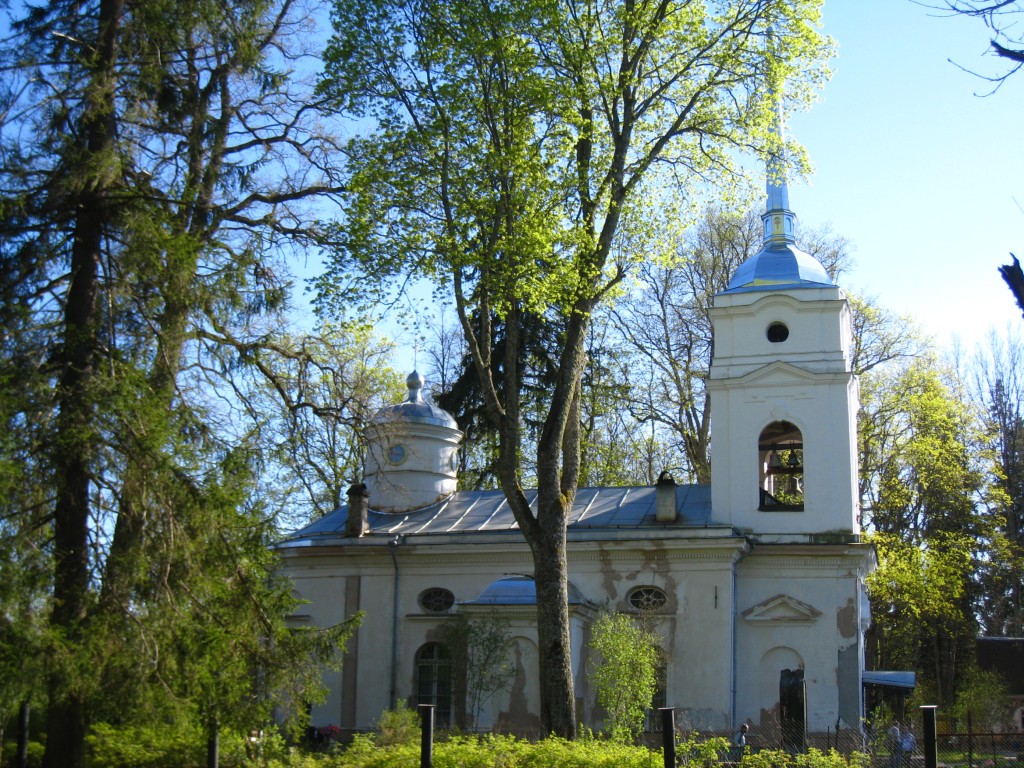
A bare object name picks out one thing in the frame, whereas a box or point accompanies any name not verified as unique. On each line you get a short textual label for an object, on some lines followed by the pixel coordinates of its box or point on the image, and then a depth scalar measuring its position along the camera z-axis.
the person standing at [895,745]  13.70
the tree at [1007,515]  36.62
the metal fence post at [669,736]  9.04
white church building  22.50
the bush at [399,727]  16.78
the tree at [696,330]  34.06
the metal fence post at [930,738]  8.27
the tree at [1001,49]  6.38
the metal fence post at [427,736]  9.88
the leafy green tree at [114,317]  10.77
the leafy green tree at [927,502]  31.39
